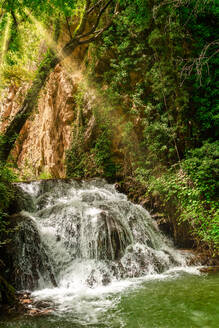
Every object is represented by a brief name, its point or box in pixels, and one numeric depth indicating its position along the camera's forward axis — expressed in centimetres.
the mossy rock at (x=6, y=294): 374
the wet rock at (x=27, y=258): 471
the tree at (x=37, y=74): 662
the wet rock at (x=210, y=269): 515
